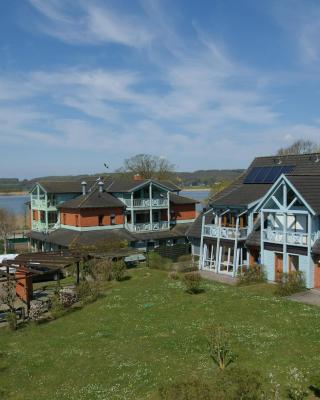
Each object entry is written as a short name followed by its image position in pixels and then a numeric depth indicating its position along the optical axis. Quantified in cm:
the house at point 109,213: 4528
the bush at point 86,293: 2830
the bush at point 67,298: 2728
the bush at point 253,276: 3073
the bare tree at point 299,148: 7438
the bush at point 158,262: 3922
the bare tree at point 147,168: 8700
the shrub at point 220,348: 1523
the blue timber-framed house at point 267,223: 2883
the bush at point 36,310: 2537
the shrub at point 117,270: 3406
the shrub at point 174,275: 3389
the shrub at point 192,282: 2778
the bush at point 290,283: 2689
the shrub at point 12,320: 2359
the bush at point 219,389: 930
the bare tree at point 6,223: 6306
